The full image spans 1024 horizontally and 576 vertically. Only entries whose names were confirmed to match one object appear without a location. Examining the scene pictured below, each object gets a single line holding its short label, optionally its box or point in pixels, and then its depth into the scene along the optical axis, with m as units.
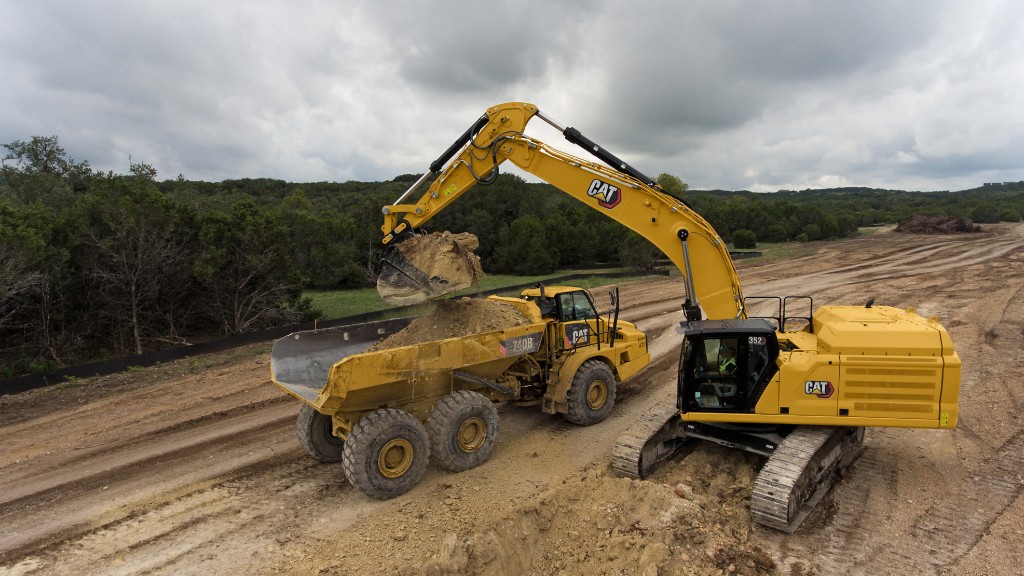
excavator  5.85
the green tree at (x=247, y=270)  15.91
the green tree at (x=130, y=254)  13.77
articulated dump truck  6.32
